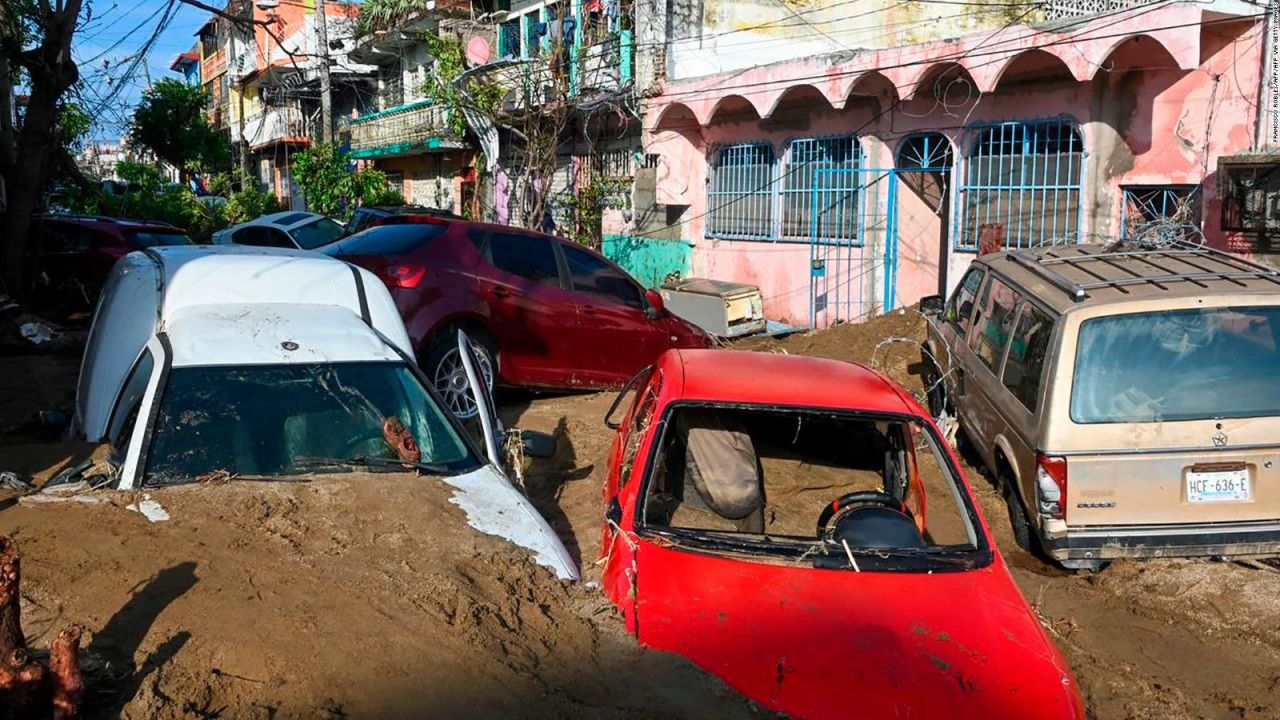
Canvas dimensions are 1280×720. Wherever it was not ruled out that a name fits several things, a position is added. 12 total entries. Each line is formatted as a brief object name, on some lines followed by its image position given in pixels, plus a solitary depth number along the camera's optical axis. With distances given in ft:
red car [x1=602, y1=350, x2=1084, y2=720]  11.55
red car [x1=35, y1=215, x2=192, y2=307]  51.16
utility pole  83.15
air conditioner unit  48.42
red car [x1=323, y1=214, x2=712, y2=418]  29.66
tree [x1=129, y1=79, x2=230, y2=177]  132.57
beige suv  19.12
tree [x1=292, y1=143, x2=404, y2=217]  79.41
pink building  34.27
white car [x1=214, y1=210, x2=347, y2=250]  54.65
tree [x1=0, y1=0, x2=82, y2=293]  40.65
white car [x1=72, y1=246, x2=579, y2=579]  14.82
